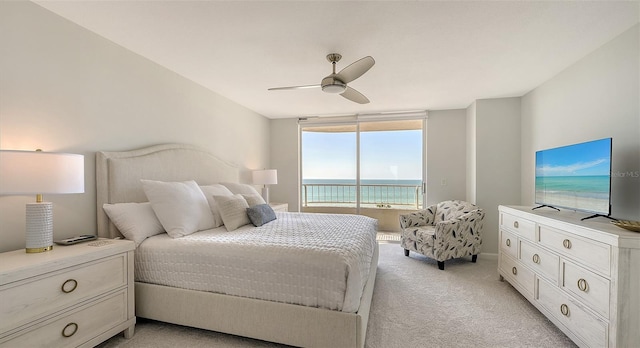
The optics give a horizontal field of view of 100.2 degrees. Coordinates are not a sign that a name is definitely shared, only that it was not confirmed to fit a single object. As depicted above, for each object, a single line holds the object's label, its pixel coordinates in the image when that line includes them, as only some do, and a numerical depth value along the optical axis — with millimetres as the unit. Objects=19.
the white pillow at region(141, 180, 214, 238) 2264
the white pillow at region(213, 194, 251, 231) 2564
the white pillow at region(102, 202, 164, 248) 2127
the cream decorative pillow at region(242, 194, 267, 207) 3046
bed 1679
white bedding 1704
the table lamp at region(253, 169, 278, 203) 4512
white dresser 1525
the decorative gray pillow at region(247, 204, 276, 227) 2699
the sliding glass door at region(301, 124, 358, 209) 5352
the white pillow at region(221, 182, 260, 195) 3539
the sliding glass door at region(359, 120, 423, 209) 5035
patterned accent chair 3441
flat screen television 1957
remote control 1814
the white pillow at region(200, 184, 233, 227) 2722
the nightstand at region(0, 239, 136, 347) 1367
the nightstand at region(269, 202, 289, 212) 4364
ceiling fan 2168
